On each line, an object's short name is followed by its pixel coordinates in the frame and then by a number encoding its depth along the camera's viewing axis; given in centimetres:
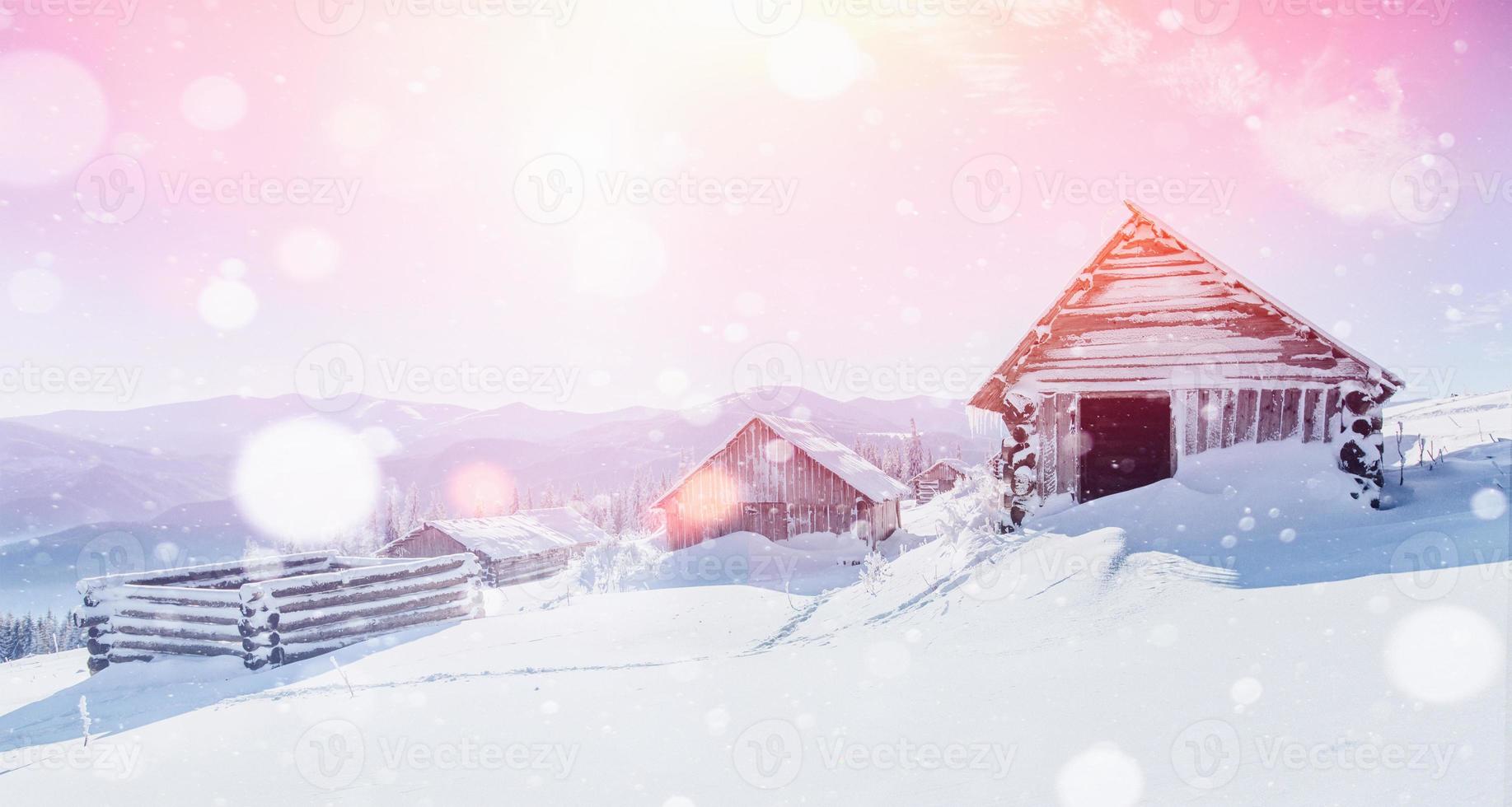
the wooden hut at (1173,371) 911
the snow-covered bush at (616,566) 2330
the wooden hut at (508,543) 3391
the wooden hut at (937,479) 5694
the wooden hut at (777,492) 2248
